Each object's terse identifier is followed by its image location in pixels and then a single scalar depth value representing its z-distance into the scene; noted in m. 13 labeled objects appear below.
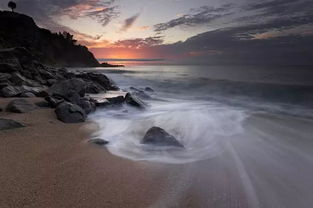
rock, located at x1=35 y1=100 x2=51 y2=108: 6.48
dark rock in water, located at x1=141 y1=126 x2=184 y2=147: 4.42
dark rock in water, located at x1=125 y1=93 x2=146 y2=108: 8.70
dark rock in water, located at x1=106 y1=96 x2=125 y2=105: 8.59
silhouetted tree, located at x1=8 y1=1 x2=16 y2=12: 64.00
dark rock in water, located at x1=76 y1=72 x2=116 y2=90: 13.99
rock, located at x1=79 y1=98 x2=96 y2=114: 6.99
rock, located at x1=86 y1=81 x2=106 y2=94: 11.37
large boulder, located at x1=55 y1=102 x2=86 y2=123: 5.57
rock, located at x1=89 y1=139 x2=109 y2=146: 4.42
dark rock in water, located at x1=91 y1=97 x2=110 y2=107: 7.97
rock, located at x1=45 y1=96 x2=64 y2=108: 6.63
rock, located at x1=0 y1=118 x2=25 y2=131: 4.36
